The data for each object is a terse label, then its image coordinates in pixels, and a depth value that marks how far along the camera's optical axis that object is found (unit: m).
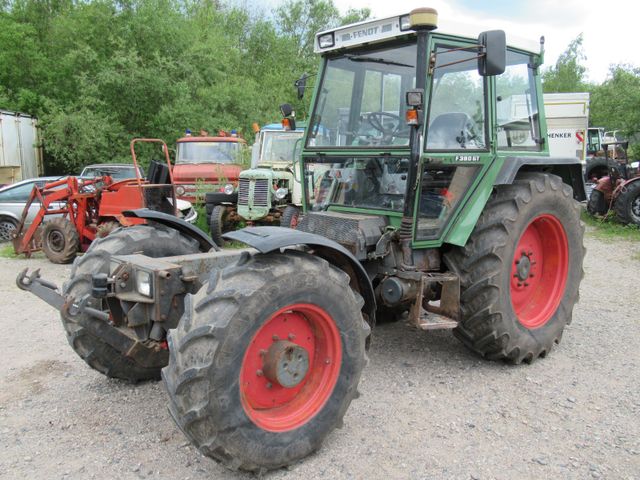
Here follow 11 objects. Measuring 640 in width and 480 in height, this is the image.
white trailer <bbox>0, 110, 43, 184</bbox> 16.12
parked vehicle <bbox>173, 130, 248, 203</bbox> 12.48
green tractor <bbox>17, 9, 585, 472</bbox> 2.83
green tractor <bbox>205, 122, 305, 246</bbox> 10.56
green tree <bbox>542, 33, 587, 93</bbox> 36.05
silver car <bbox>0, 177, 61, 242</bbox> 11.44
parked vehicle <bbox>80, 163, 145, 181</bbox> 14.69
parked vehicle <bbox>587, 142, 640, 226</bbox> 12.02
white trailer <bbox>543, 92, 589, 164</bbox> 14.87
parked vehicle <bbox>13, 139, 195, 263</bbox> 9.21
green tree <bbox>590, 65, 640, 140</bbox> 20.33
